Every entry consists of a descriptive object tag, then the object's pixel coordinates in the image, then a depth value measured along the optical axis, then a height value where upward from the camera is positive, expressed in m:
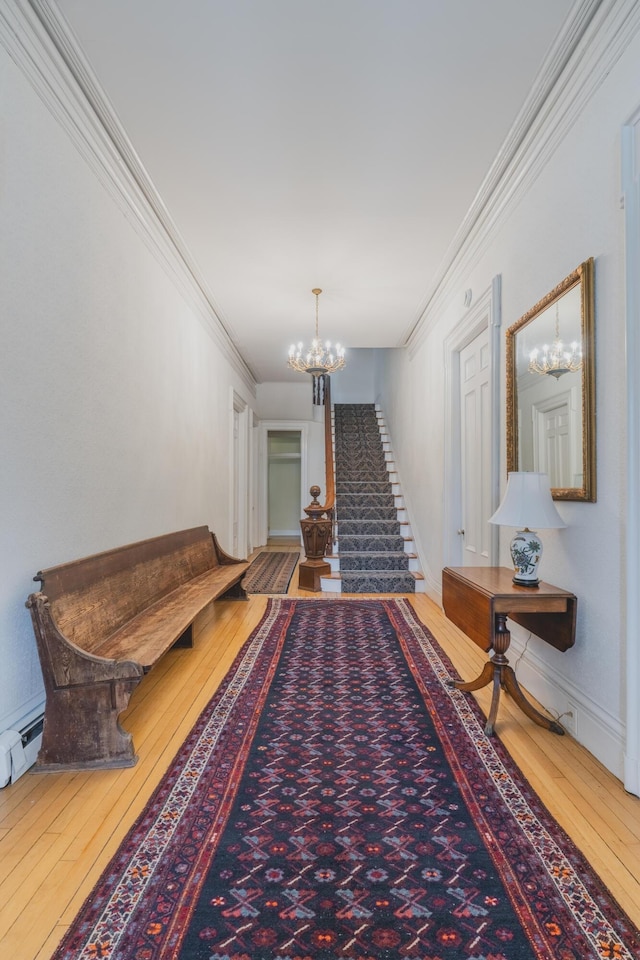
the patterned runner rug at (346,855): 1.17 -1.10
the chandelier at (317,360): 5.04 +1.33
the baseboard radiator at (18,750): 1.77 -1.00
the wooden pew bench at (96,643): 1.88 -0.73
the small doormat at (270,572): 5.45 -1.13
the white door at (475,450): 3.53 +0.28
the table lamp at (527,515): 2.12 -0.13
